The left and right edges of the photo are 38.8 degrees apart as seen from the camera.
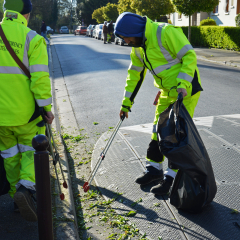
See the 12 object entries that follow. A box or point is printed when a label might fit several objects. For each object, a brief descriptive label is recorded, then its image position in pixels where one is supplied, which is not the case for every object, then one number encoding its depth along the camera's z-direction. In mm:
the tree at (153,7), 26562
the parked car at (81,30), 58000
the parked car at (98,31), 36044
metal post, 2164
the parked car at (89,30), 46281
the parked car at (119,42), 26562
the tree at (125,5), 33938
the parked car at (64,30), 77950
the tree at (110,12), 52844
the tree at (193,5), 18922
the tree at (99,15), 63750
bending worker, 3086
